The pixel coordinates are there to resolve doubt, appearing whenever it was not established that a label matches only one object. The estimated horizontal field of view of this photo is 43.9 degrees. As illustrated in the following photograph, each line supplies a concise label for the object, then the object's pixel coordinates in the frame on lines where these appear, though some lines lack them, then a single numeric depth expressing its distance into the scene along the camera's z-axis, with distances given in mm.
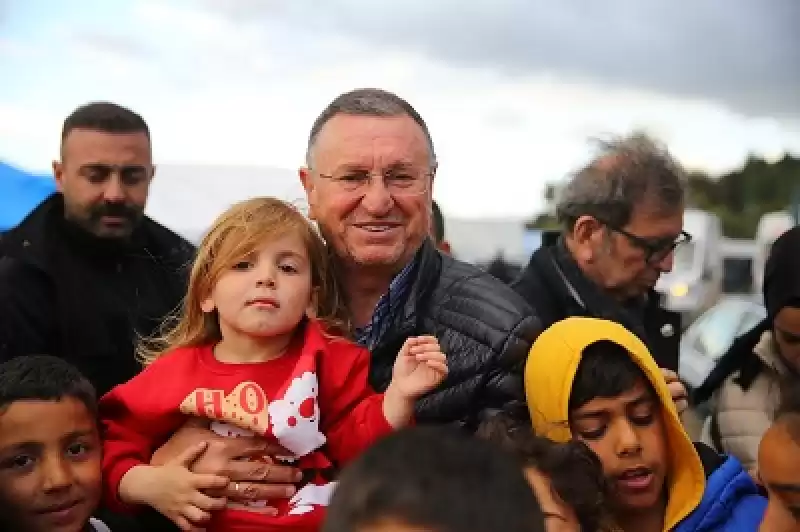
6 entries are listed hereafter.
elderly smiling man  2650
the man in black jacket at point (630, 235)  3838
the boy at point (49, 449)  2297
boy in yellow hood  2637
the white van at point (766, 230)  22934
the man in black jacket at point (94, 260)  3893
